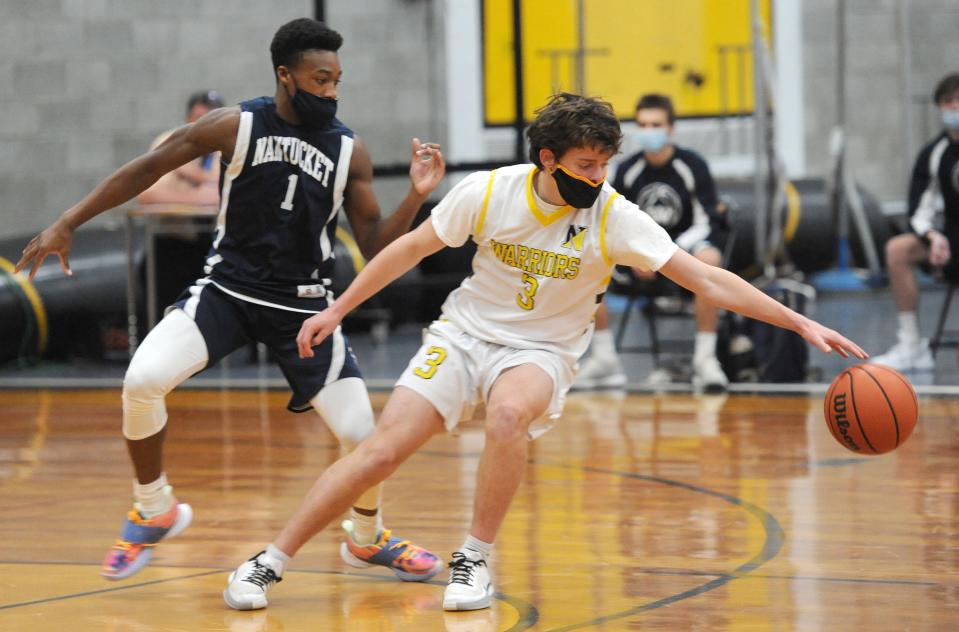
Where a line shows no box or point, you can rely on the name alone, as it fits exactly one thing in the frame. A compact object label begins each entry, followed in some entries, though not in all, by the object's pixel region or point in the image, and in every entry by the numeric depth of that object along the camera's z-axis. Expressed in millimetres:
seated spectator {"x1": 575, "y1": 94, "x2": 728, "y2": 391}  15955
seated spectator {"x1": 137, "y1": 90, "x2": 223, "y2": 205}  17422
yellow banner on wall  22316
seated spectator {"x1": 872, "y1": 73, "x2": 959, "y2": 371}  16000
